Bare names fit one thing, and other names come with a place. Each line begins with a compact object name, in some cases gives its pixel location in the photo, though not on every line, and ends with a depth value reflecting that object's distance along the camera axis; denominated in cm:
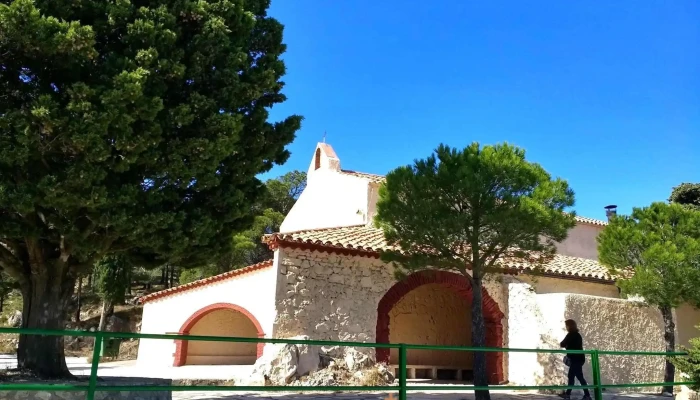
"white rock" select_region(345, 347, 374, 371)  1155
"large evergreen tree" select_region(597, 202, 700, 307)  1216
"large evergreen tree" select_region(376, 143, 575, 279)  888
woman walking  1000
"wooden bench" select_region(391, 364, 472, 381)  1519
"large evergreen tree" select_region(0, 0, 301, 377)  583
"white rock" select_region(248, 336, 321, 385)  1092
